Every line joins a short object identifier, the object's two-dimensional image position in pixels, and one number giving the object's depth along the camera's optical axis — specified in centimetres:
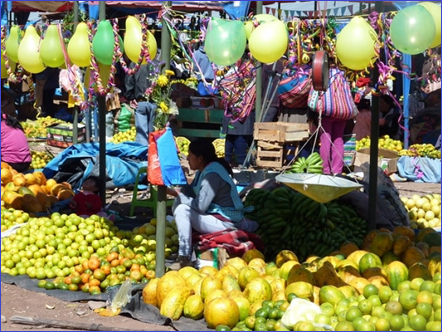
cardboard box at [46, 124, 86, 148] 1340
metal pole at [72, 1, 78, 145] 1206
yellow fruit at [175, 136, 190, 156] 1233
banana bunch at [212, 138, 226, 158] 1251
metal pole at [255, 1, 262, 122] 1061
